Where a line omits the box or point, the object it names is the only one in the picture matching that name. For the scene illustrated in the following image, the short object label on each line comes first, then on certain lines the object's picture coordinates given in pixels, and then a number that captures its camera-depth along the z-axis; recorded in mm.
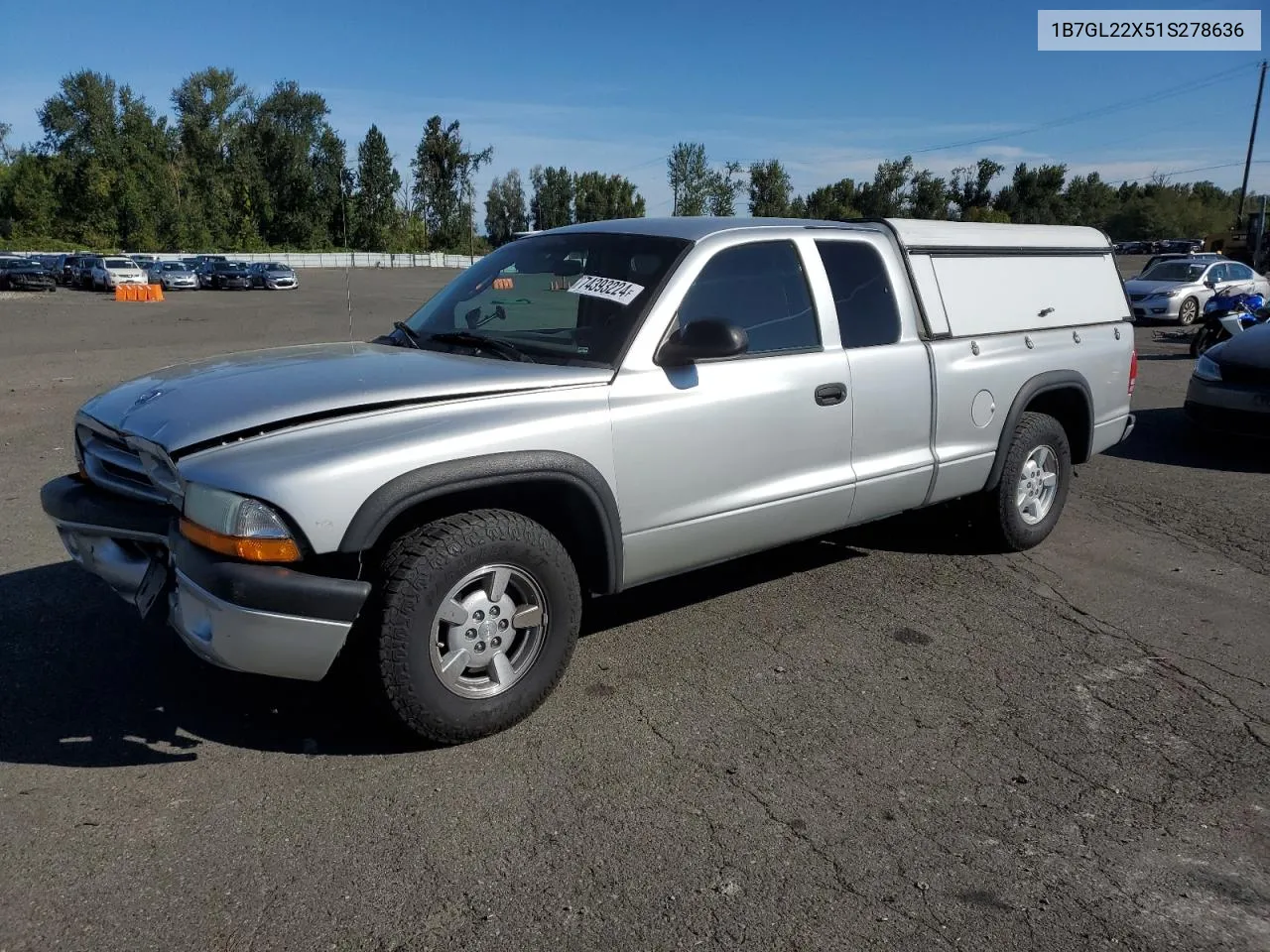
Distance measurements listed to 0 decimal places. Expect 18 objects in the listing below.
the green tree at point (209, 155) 84625
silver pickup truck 3105
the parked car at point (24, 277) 42219
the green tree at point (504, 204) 122875
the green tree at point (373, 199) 94250
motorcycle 13603
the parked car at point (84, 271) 43438
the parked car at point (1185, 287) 22188
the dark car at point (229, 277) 46562
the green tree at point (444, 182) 99562
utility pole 55125
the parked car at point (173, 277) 44250
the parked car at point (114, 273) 41562
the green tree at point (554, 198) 91000
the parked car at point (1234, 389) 8547
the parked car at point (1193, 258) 24062
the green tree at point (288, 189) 89938
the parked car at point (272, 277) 47094
